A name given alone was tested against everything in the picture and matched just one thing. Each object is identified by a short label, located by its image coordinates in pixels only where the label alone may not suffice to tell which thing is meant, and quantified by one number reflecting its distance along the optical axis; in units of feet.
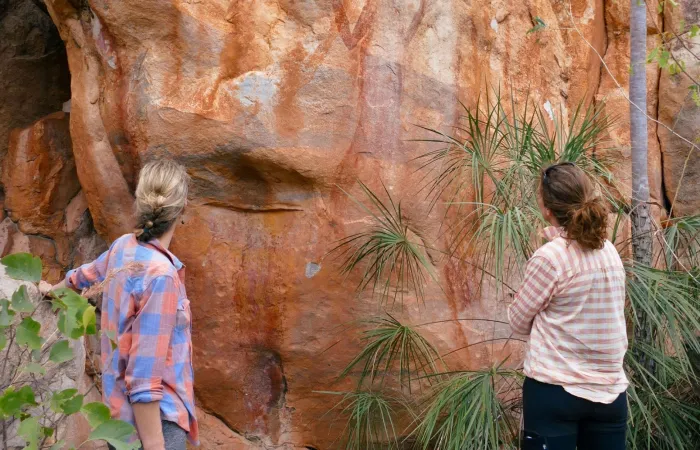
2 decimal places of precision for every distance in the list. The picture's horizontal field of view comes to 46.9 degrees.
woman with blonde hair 6.63
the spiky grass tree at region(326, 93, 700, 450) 10.07
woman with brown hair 7.55
